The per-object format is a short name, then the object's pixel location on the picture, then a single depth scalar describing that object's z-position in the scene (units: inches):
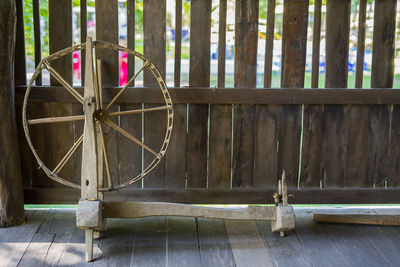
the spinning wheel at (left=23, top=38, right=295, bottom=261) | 107.5
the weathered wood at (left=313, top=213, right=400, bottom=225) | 129.7
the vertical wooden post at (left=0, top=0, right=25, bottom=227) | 117.3
